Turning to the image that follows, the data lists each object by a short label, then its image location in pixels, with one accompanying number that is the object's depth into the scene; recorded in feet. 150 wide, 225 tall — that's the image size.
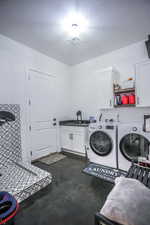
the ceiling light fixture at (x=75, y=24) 5.97
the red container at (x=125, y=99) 8.55
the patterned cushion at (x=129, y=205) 2.14
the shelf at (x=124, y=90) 8.46
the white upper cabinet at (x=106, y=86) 9.00
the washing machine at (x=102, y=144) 7.27
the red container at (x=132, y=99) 8.27
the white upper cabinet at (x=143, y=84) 7.55
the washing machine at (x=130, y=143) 6.30
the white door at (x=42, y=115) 9.07
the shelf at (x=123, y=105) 8.36
